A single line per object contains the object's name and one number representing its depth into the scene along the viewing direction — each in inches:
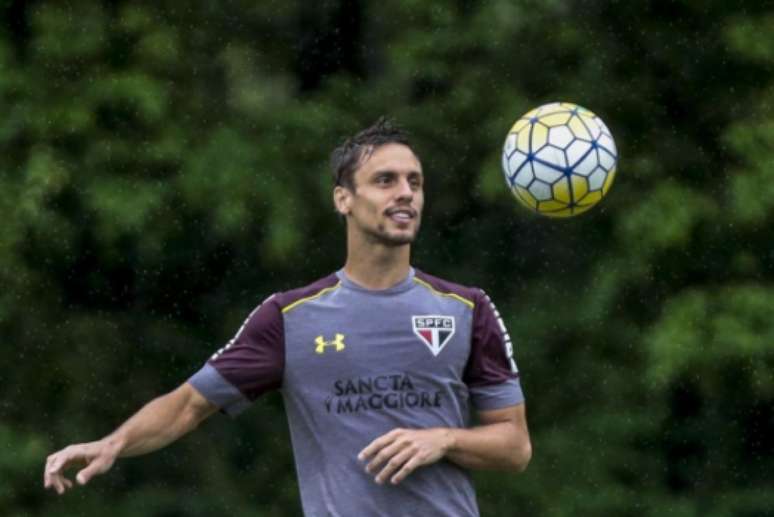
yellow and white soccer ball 565.0
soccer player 424.8
